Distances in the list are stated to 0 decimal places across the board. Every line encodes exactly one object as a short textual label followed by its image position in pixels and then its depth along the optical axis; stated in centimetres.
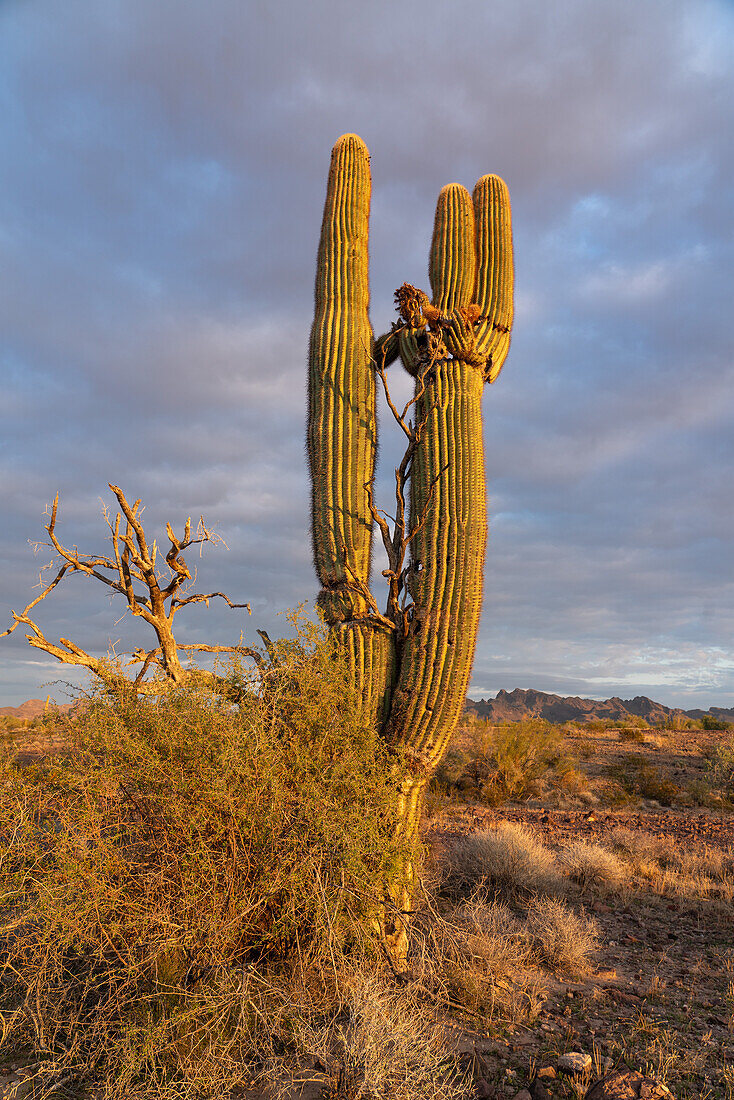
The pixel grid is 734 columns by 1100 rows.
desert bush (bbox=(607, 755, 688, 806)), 1623
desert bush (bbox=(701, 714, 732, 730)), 2666
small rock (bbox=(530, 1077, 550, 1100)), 425
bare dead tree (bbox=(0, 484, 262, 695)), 612
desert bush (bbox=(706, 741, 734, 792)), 1728
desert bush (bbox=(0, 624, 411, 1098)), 454
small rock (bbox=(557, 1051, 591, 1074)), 441
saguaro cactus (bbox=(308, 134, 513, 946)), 711
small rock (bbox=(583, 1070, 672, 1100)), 396
